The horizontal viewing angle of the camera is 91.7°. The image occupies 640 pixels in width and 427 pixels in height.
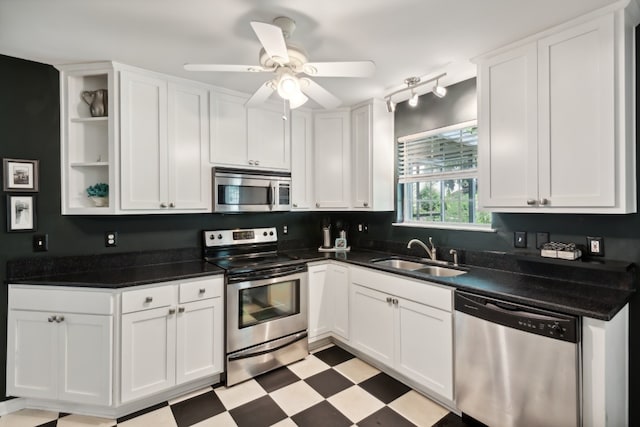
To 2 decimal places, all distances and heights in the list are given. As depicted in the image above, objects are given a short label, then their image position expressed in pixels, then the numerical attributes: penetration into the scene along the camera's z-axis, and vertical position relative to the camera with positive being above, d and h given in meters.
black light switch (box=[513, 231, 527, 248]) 2.26 -0.20
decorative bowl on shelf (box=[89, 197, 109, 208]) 2.40 +0.10
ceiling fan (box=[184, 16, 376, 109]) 1.67 +0.81
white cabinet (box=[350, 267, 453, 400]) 2.09 -0.86
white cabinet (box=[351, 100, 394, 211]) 3.08 +0.57
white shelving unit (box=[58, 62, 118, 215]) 2.27 +0.58
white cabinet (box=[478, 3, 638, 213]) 1.64 +0.55
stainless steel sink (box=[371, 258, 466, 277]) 2.57 -0.48
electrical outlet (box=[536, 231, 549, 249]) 2.16 -0.18
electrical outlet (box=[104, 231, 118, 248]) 2.51 -0.20
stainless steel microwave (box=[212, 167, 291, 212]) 2.75 +0.22
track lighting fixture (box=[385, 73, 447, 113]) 2.36 +1.04
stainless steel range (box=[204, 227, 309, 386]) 2.45 -0.80
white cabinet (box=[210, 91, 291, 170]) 2.76 +0.75
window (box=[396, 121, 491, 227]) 2.69 +0.34
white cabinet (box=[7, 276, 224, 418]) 2.03 -0.89
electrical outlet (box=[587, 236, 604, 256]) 1.91 -0.21
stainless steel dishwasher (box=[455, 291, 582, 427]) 1.52 -0.83
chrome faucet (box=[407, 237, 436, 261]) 2.79 -0.33
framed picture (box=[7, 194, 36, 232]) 2.16 +0.01
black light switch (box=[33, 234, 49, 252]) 2.24 -0.21
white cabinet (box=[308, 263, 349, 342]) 2.92 -0.85
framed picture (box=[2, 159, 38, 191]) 2.14 +0.28
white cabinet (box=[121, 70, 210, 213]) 2.33 +0.55
